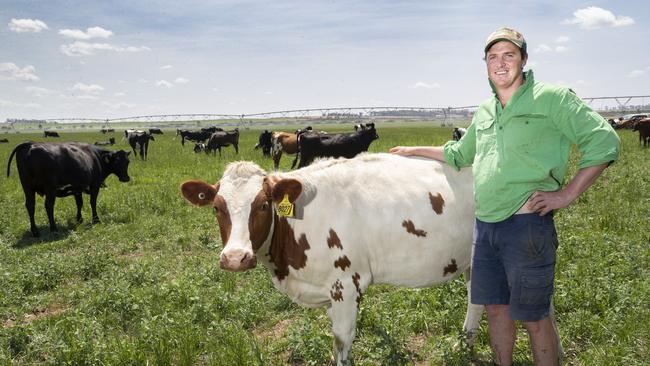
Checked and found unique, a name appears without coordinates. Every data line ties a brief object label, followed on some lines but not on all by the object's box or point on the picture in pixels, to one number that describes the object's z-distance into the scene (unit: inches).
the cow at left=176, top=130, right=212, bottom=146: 1617.9
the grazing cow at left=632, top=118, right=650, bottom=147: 983.6
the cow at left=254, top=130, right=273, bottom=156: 1135.0
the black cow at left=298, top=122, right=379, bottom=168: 832.9
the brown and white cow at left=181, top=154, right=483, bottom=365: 149.2
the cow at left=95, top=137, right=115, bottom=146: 1750.7
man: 108.5
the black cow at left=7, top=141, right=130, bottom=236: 428.8
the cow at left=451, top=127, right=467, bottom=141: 783.0
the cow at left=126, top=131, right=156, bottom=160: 1132.0
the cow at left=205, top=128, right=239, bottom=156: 1235.2
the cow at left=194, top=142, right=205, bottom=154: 1291.5
